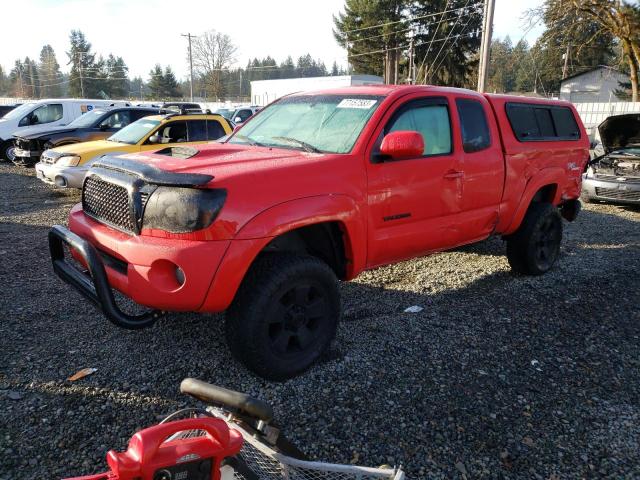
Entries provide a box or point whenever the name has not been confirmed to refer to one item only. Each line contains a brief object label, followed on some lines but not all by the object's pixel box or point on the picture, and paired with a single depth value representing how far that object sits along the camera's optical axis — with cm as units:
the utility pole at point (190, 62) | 5368
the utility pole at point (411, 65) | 3666
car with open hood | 953
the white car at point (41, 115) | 1457
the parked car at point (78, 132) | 1145
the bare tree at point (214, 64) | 6419
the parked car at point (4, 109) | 1972
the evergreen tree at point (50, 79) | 9569
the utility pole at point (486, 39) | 1731
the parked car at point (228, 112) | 2294
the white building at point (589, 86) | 4678
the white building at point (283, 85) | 3538
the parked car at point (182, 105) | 1722
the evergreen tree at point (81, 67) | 8125
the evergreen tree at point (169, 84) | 7925
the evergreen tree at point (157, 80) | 7872
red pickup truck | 276
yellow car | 898
